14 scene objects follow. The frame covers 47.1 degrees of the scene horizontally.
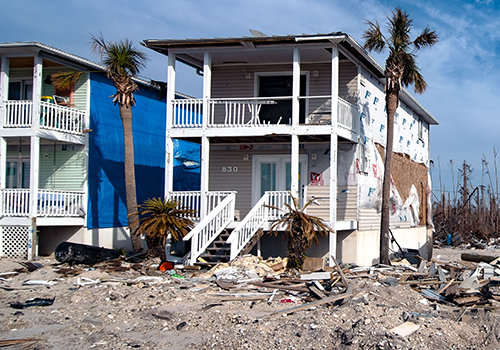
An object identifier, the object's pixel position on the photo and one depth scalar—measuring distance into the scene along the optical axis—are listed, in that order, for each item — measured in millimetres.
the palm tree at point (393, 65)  17375
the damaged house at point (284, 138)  17156
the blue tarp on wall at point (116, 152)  21719
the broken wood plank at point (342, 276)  11670
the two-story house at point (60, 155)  19188
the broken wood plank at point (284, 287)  11891
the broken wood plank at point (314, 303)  10242
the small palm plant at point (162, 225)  16325
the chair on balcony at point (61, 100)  21047
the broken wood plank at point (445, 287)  12017
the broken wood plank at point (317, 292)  11164
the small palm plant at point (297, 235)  14703
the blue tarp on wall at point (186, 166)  24656
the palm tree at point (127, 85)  18734
